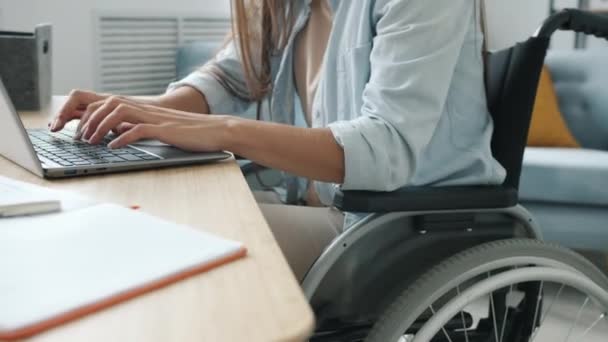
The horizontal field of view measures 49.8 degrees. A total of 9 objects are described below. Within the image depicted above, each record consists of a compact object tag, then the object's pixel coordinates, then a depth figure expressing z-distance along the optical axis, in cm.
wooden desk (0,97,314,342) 33
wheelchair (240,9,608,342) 75
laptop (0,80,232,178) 68
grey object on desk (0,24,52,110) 125
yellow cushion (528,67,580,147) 242
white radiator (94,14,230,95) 275
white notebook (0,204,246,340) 35
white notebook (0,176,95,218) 54
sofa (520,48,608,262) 198
